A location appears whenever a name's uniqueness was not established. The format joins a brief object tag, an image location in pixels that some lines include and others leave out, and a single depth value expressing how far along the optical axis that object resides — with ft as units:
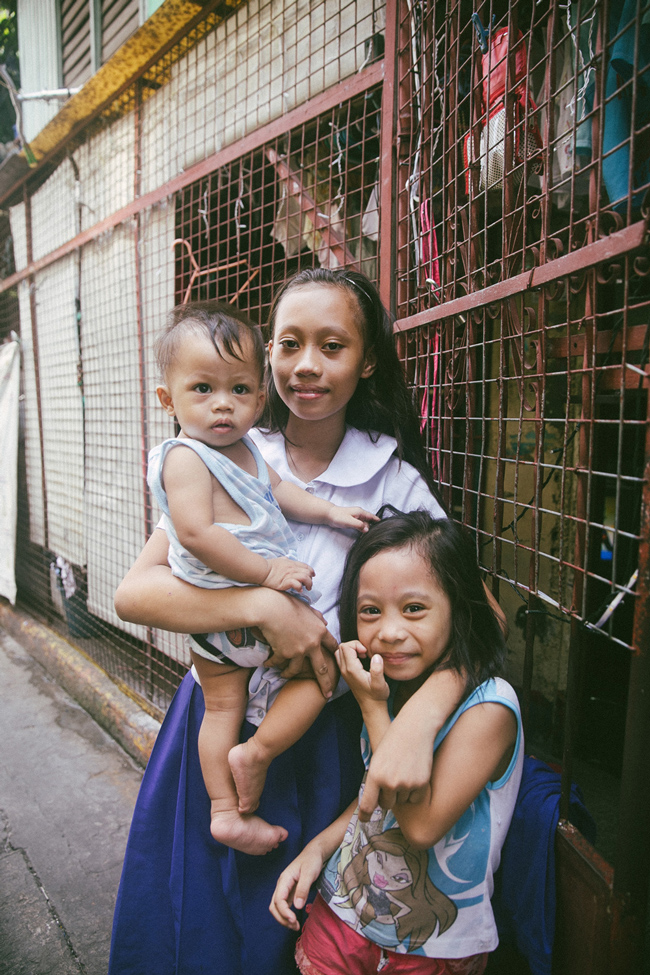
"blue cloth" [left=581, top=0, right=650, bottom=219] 4.08
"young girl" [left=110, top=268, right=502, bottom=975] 4.30
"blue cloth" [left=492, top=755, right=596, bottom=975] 4.05
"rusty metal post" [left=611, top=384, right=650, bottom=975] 3.05
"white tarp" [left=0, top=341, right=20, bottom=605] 16.87
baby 4.13
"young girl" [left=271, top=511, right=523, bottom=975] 3.67
